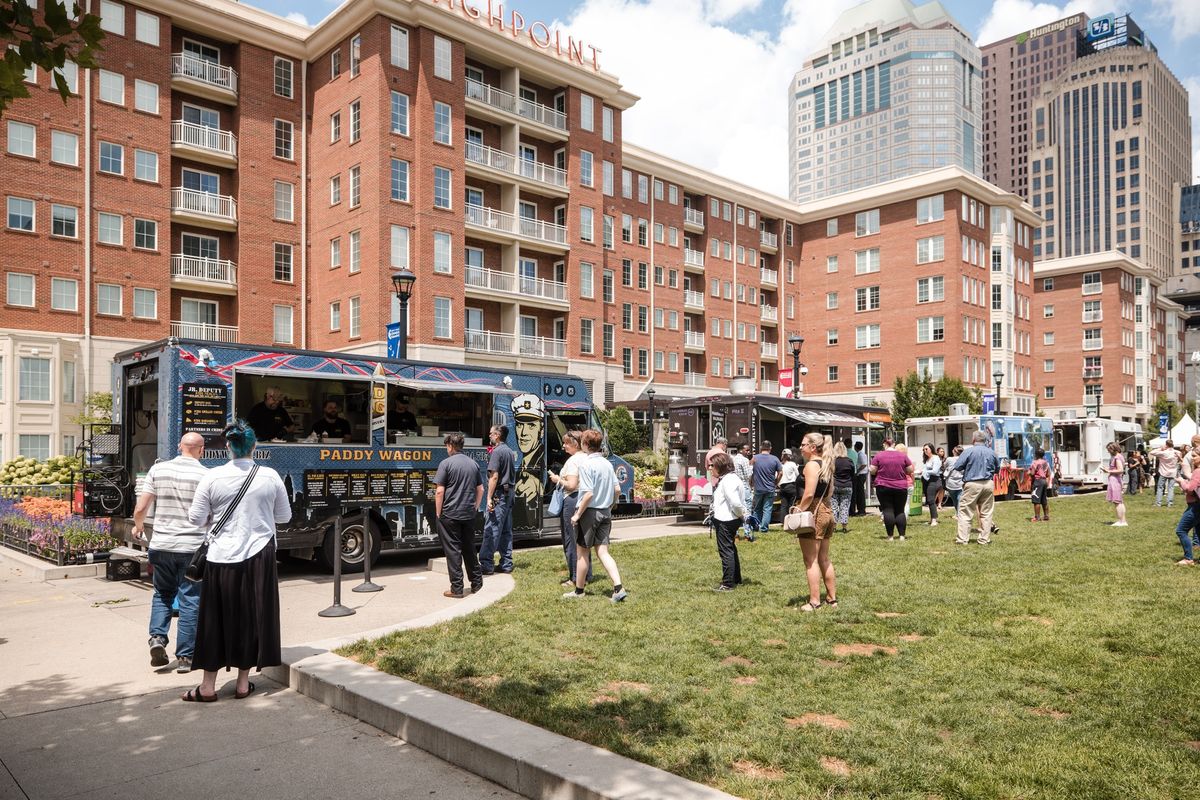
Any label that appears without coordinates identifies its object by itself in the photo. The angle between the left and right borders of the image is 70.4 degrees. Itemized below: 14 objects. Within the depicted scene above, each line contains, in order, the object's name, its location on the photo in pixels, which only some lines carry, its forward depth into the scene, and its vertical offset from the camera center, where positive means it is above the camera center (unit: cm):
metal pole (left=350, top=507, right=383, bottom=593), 1056 -181
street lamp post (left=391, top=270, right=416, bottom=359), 1697 +286
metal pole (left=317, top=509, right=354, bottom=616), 907 -182
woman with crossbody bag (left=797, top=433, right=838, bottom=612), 885 -104
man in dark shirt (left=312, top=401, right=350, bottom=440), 1226 +1
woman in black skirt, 611 -109
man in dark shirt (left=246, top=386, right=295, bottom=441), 1159 +10
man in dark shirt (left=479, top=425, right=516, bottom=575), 1123 -110
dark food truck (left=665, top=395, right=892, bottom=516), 2034 -8
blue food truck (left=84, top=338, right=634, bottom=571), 1100 +1
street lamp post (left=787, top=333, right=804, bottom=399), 2556 +197
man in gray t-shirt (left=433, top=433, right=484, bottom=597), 1002 -97
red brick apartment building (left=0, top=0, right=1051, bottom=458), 3136 +968
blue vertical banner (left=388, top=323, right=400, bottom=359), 1694 +174
